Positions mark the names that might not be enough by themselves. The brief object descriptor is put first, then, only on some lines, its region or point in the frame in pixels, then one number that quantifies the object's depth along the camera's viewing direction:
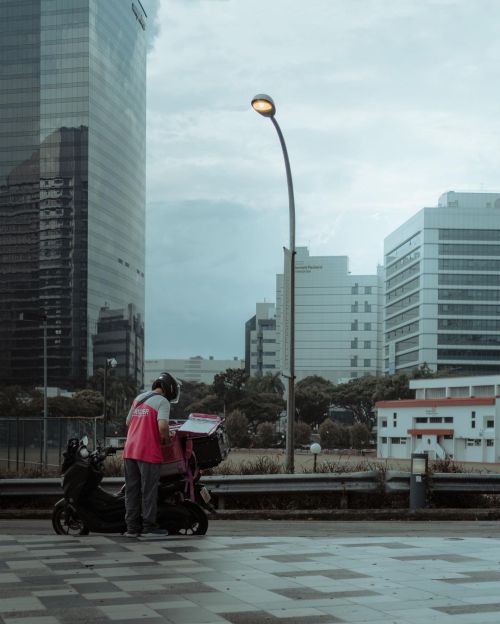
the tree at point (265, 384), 140.75
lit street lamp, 15.55
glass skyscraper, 158.38
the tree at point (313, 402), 130.00
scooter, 9.48
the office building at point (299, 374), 190.81
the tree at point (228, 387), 130.62
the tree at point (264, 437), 100.94
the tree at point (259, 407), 123.62
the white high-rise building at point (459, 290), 144.88
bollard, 13.07
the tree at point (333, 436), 102.56
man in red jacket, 9.19
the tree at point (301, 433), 97.25
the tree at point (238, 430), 97.69
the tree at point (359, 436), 102.88
